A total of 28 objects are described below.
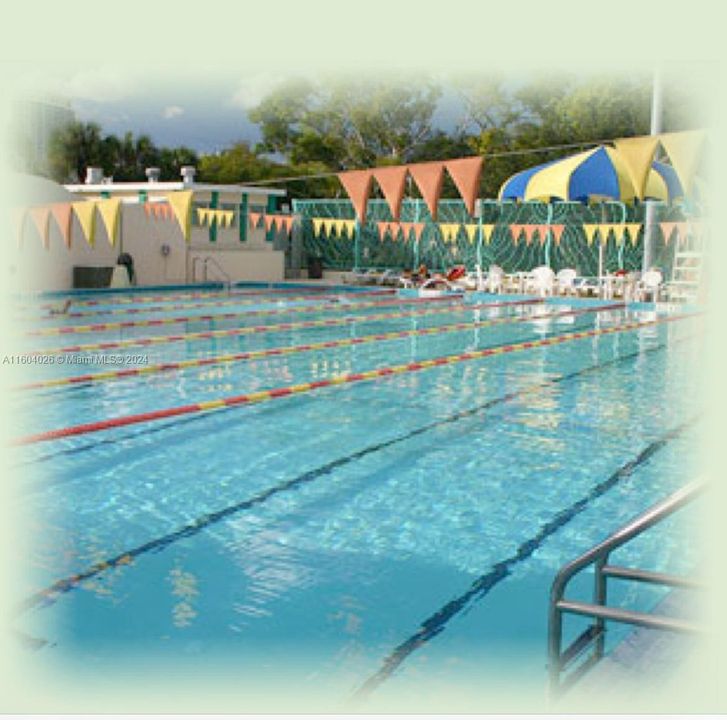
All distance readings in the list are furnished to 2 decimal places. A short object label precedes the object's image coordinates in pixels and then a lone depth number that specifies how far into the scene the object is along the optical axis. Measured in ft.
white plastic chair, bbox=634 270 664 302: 59.72
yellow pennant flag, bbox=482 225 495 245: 73.67
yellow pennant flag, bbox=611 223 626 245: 67.45
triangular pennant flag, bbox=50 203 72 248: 46.47
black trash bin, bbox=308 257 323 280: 84.79
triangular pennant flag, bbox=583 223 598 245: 66.23
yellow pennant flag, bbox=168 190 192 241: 43.45
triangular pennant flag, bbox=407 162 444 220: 36.65
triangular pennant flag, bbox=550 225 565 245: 70.54
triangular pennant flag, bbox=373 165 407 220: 38.19
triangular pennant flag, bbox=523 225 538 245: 70.69
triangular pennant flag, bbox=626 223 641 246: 67.50
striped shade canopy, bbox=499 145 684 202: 53.52
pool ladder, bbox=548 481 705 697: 7.73
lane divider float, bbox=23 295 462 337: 42.55
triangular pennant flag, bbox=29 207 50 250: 46.39
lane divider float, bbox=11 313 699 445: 21.43
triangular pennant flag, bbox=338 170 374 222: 39.68
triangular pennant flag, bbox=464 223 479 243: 77.00
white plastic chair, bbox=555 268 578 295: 66.23
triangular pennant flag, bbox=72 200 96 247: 46.55
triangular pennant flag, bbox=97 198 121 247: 45.94
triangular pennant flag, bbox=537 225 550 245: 70.85
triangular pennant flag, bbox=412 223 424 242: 72.09
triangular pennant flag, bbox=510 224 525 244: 69.97
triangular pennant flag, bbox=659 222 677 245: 66.13
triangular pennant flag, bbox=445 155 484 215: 35.45
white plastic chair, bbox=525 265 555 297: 65.77
